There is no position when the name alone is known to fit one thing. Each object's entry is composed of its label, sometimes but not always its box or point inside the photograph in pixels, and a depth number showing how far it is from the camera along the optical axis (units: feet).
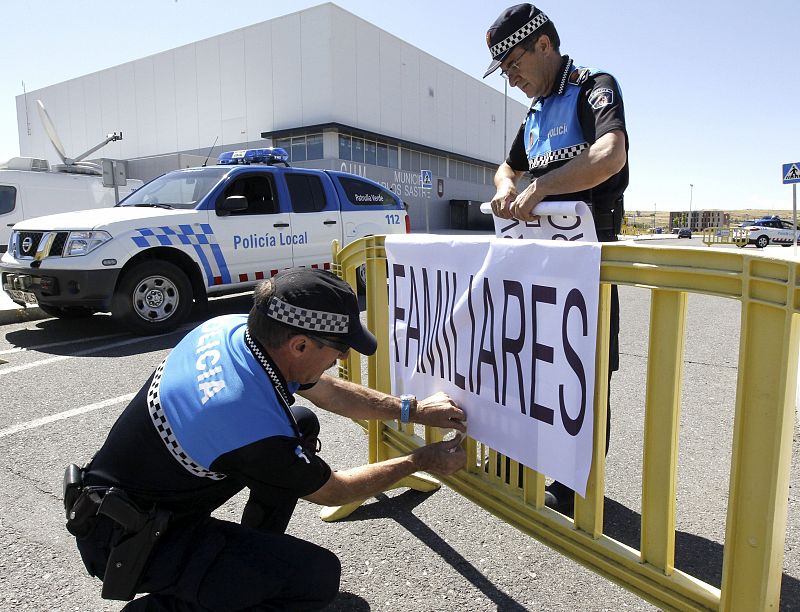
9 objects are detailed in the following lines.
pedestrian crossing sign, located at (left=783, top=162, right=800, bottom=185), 48.52
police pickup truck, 18.66
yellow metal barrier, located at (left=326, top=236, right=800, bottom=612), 3.89
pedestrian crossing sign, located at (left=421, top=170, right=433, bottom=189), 55.16
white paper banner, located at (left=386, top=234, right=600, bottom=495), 5.09
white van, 39.42
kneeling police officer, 5.18
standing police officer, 6.77
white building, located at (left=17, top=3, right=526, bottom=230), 87.81
